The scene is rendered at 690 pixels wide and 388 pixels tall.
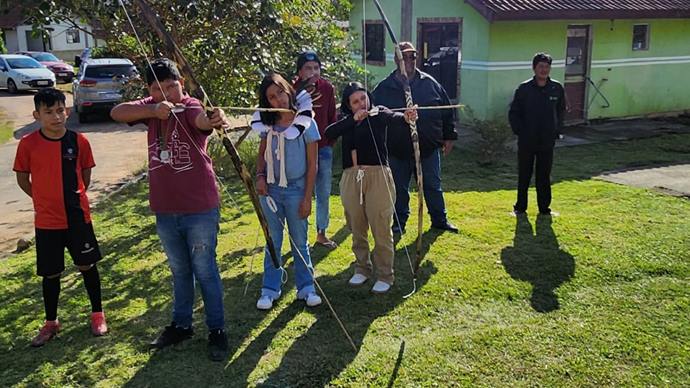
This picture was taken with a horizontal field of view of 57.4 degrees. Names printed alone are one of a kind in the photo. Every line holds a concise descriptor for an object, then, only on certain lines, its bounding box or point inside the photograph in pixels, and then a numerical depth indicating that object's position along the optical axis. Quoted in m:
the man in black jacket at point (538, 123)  6.34
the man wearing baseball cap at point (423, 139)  5.80
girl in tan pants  4.60
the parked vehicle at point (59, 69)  27.97
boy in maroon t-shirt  3.51
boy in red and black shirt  3.92
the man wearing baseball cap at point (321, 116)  5.22
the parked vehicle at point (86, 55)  17.89
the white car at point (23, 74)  23.88
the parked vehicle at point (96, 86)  16.03
